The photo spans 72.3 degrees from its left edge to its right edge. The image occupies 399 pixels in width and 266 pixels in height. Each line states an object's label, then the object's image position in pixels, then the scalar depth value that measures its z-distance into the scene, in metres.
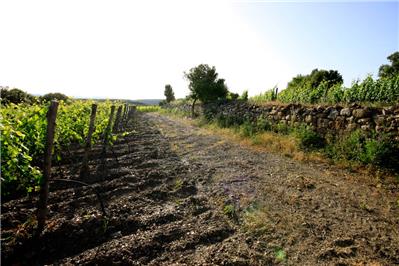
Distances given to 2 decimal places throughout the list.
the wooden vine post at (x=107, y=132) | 8.26
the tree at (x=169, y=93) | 71.75
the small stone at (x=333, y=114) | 10.18
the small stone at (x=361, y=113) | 8.95
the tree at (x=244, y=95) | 24.55
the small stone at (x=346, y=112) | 9.63
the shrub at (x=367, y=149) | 7.47
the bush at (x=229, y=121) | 17.06
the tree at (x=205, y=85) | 28.14
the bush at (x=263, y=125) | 13.73
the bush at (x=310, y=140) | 10.03
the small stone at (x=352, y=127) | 9.25
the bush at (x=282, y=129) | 12.42
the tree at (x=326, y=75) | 29.04
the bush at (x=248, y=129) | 13.64
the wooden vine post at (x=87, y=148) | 6.73
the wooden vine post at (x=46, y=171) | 4.00
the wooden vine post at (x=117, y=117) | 11.04
